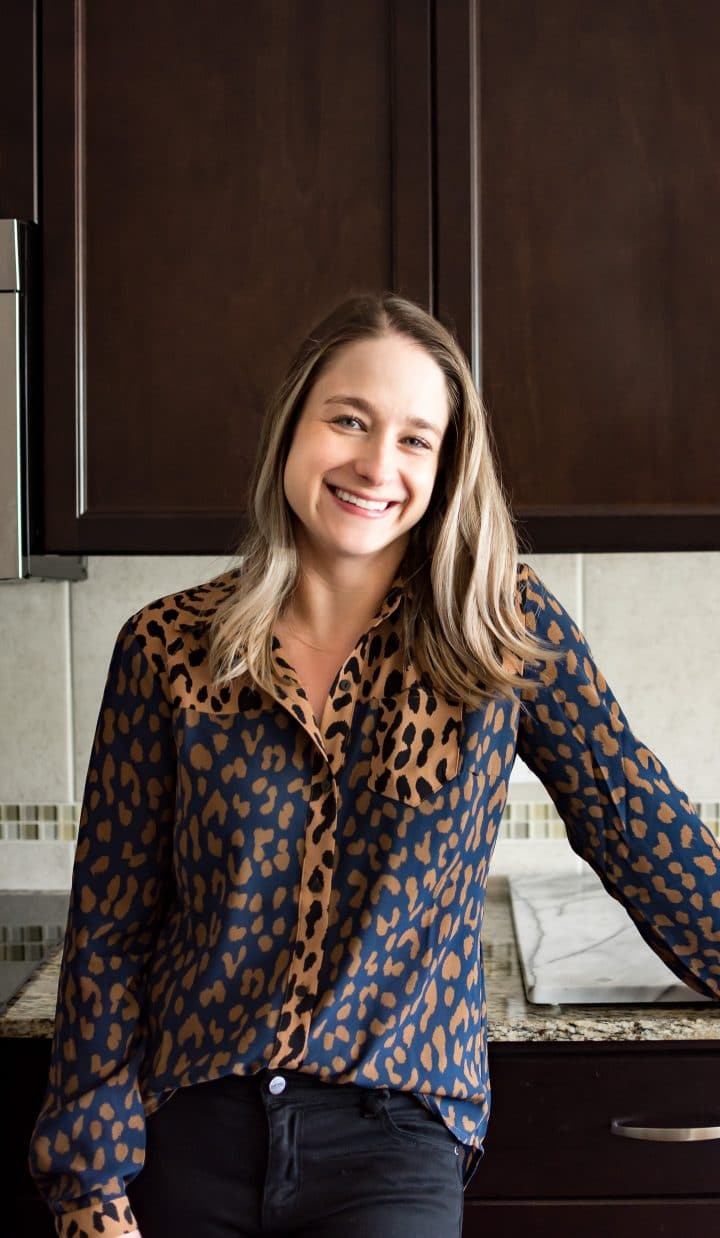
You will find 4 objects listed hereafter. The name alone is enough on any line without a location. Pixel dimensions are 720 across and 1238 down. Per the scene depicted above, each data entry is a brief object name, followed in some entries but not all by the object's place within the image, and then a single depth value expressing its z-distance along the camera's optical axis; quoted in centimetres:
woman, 106
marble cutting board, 133
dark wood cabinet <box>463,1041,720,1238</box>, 130
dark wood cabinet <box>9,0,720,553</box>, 148
